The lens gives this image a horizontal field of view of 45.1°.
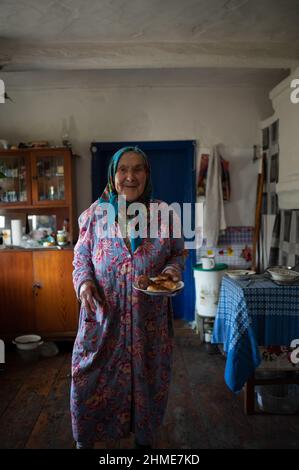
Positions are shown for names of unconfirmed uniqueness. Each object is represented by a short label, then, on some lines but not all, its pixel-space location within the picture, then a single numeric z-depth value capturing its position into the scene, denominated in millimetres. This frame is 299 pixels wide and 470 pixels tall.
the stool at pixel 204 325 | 3262
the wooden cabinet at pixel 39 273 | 3107
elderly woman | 1474
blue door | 3637
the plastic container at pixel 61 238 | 3326
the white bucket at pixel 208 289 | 3246
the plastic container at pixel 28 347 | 2934
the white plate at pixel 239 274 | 2307
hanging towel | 3600
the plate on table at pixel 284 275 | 2105
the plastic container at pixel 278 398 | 2164
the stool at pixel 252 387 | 2135
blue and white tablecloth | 2045
